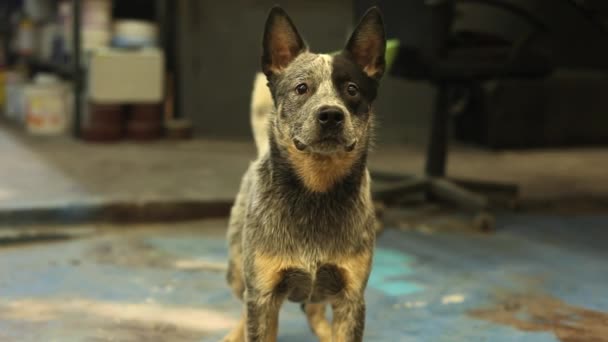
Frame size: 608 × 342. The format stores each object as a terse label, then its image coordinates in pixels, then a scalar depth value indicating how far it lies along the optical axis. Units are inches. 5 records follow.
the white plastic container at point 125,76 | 183.9
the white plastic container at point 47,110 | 201.2
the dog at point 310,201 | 61.4
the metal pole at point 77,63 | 185.4
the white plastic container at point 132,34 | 190.7
